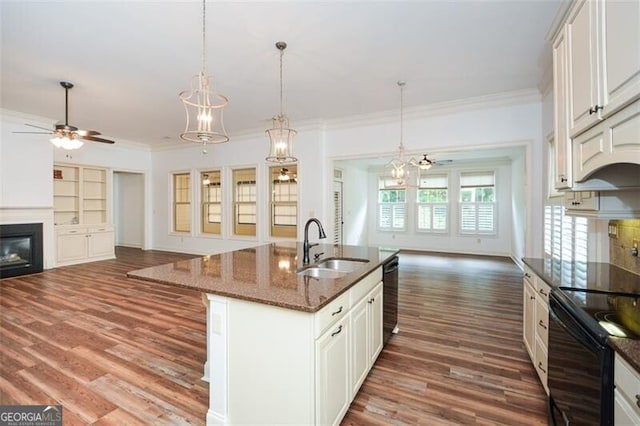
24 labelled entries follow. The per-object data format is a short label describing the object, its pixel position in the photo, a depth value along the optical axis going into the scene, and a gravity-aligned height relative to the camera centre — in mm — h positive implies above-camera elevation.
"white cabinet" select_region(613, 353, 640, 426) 991 -647
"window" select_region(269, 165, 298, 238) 6762 +261
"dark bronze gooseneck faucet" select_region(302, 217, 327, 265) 2434 -304
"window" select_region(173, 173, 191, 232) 8125 +257
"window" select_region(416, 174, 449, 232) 8773 +275
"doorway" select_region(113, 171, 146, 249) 8700 +98
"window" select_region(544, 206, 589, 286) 2096 -319
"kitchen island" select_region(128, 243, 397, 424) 1504 -722
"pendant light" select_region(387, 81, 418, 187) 4652 +672
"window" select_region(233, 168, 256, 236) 7207 +252
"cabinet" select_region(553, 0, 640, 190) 1242 +628
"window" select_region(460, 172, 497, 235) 8188 +258
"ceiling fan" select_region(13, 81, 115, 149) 3969 +1084
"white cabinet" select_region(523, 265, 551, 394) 2008 -824
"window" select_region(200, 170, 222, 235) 7676 +270
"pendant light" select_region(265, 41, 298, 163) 3080 +748
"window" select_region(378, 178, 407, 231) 9367 +135
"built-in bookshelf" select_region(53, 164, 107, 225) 6895 +425
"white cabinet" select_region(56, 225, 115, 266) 6355 -725
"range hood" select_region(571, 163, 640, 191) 1626 +196
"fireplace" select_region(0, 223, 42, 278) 5301 -691
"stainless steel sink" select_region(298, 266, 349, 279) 2465 -523
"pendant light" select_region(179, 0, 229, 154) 2072 +678
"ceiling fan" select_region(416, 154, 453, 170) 5738 +964
